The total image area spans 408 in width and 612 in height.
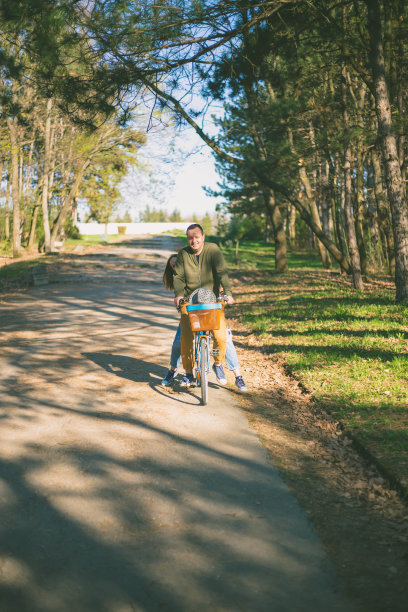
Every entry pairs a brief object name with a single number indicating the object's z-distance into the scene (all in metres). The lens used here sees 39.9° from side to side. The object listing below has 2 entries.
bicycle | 6.20
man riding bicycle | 6.52
